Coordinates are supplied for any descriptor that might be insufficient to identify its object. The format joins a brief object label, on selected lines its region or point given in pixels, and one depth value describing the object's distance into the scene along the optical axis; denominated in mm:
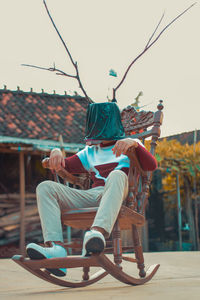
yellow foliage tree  10148
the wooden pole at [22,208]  8094
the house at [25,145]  8000
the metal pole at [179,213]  9679
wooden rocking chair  2322
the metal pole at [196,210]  10514
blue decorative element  3922
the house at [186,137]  12233
